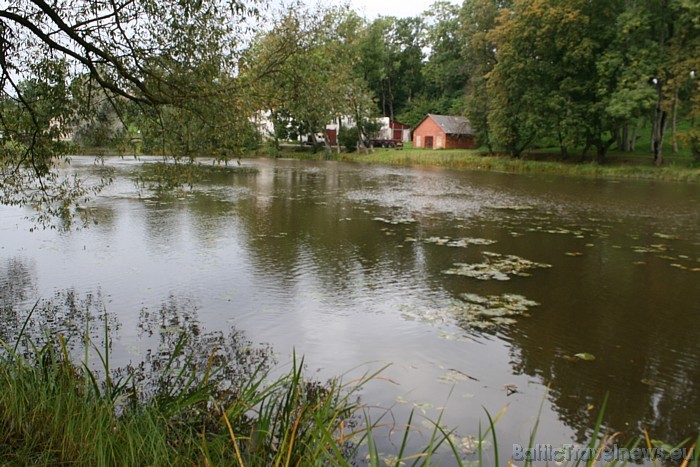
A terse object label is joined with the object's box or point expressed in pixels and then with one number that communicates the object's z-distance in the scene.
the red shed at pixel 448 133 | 60.91
